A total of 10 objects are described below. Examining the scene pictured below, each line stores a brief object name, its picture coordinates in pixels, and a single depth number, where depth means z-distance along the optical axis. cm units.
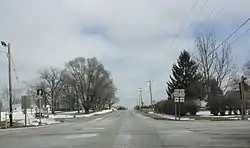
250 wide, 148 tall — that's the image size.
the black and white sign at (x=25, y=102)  2547
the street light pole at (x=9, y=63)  2519
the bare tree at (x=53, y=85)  6617
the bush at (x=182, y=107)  3491
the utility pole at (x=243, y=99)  2417
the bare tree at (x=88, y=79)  6354
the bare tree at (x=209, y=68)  4222
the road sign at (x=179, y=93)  2807
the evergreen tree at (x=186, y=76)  4889
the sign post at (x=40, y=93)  2852
